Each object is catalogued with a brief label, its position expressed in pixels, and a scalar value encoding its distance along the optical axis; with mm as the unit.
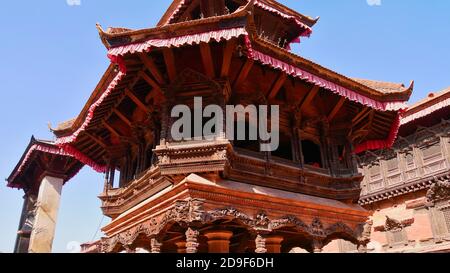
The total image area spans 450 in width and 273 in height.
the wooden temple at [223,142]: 6621
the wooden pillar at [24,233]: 14797
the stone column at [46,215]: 12945
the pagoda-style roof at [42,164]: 13602
